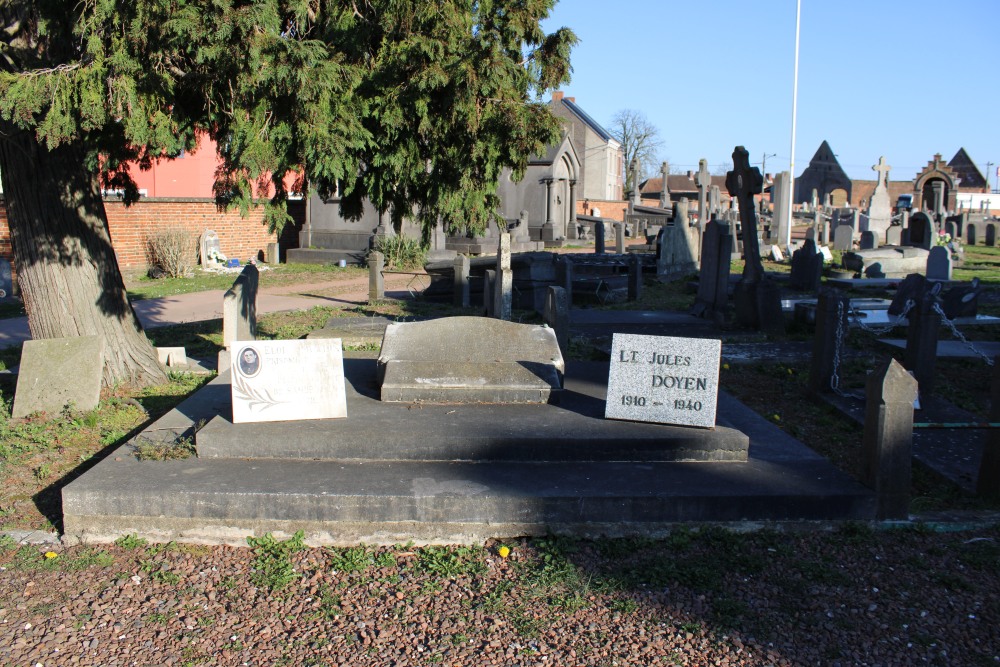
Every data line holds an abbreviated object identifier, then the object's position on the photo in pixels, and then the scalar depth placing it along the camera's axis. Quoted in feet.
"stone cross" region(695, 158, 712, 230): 102.06
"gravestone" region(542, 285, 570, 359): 30.78
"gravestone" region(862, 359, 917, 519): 15.66
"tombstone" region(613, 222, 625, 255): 80.29
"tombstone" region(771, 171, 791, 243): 93.71
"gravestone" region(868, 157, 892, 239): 111.65
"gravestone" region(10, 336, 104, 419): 22.47
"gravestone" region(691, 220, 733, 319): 40.73
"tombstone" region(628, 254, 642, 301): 51.01
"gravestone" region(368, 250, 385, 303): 49.67
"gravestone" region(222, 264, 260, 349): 27.84
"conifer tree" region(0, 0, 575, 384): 17.61
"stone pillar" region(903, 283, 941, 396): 26.32
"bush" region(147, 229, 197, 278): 63.21
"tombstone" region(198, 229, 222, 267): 67.87
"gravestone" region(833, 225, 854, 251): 96.22
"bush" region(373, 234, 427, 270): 71.92
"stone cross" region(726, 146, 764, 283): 39.14
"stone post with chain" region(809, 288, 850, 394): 24.98
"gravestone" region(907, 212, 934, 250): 78.12
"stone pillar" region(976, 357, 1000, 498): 17.35
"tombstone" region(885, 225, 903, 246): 98.53
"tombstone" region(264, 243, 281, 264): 77.00
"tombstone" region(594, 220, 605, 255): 73.82
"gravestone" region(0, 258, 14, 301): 50.52
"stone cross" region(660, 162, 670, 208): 189.39
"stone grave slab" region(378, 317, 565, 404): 19.52
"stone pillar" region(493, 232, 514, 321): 34.96
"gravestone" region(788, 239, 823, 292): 55.77
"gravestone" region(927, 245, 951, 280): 58.54
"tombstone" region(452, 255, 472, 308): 47.60
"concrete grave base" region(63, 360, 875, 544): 15.01
